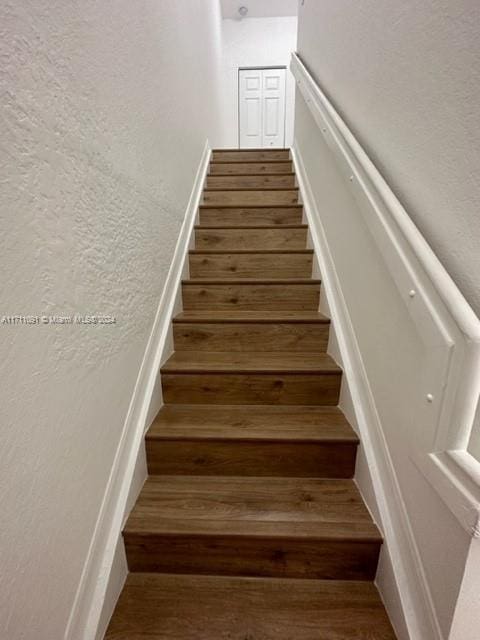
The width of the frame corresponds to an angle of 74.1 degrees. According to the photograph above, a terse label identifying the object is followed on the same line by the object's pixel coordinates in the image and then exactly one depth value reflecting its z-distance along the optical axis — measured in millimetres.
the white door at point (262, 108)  4566
